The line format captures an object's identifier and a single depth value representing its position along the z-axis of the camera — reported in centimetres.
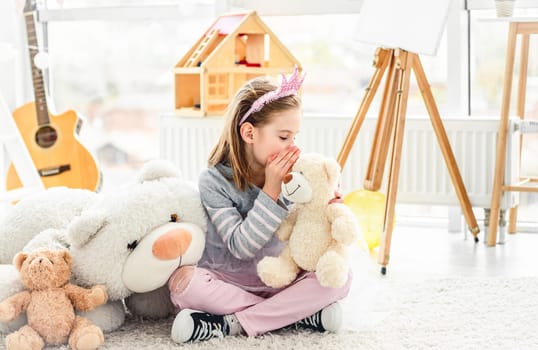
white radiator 302
